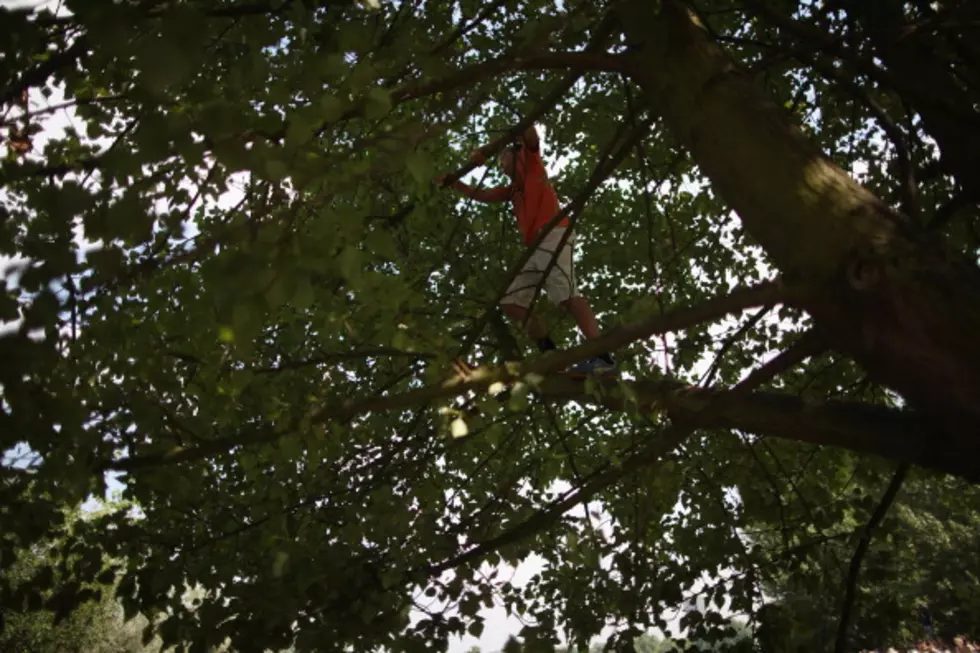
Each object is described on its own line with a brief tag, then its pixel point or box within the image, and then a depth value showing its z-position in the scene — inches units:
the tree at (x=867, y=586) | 115.1
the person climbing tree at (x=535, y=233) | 158.7
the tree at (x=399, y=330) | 60.5
